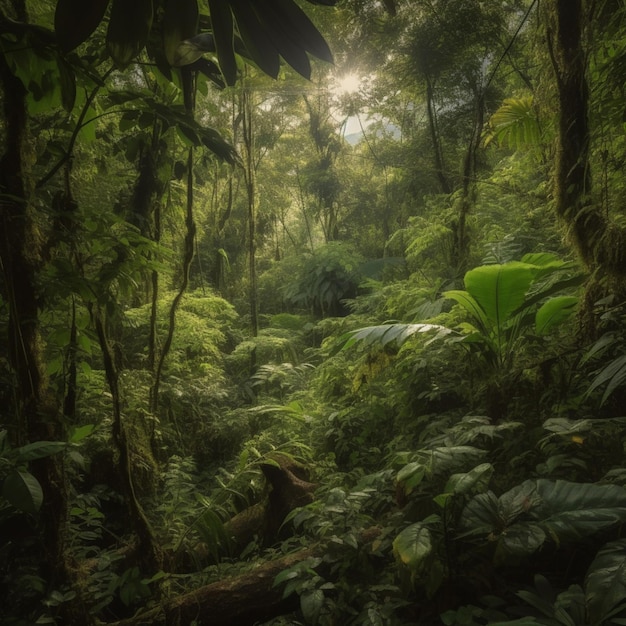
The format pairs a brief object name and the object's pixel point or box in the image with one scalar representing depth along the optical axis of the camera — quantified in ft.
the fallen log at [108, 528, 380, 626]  6.14
